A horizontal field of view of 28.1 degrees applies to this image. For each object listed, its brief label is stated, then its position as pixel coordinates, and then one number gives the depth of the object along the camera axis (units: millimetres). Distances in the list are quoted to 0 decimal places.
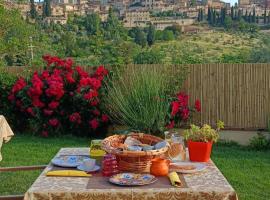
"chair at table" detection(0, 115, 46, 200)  5637
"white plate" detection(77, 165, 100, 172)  3326
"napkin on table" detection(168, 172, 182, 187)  2959
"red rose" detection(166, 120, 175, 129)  9230
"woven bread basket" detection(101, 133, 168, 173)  3158
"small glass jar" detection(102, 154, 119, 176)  3211
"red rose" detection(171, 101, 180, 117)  9188
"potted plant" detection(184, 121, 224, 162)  3518
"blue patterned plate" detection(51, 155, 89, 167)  3484
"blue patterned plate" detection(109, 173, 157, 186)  2957
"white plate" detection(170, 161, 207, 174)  3259
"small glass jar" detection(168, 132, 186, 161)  3634
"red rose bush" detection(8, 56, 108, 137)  9766
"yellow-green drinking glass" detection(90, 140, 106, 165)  3693
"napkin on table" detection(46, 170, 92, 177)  3196
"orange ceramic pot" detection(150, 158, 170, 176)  3189
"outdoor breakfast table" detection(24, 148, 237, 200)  2842
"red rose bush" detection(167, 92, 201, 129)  9294
